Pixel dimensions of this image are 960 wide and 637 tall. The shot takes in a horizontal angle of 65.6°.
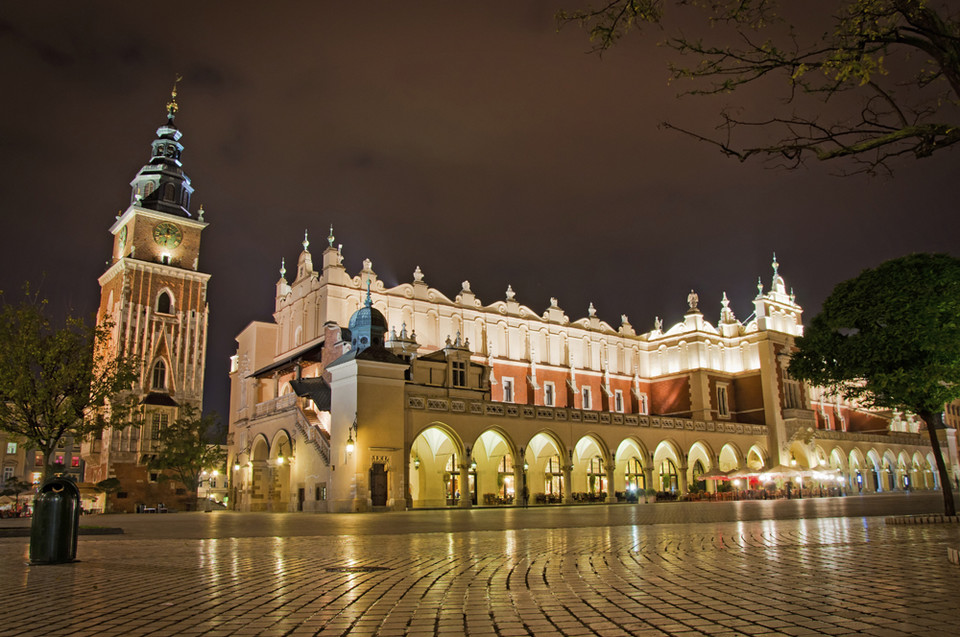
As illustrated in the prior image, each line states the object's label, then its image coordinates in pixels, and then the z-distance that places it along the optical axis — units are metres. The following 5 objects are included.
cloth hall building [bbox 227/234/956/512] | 37.00
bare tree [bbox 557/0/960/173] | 6.60
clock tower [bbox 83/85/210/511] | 58.53
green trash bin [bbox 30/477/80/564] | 9.94
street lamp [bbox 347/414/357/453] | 34.56
